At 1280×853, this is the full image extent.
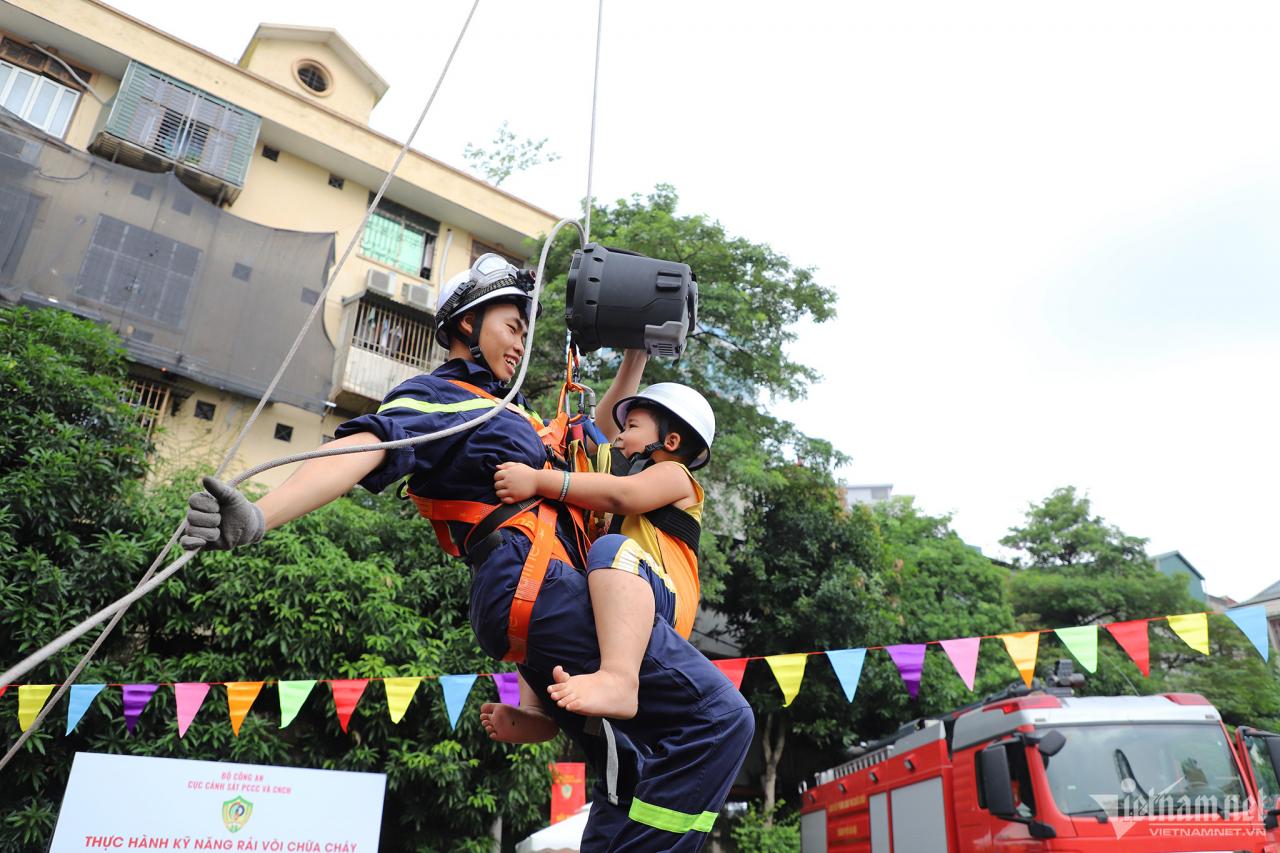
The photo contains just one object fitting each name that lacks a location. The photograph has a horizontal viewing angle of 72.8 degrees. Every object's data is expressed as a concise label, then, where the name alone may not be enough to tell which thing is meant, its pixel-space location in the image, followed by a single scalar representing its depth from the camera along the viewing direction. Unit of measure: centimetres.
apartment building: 1193
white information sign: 552
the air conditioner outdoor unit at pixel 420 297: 1468
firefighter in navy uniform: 175
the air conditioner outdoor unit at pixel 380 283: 1437
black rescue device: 235
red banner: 918
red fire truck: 636
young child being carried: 176
